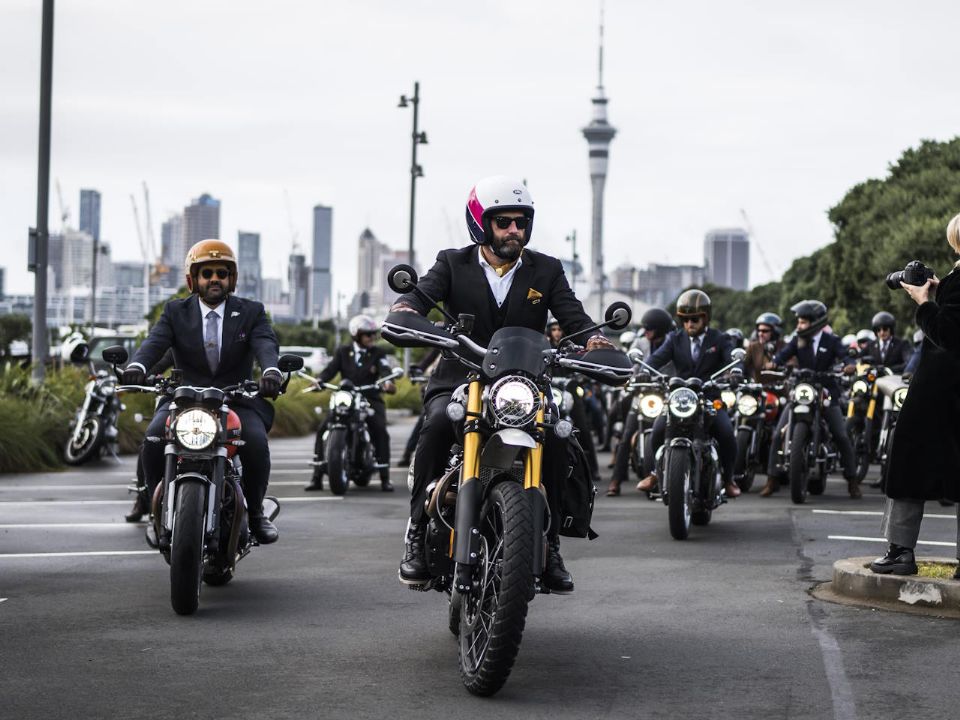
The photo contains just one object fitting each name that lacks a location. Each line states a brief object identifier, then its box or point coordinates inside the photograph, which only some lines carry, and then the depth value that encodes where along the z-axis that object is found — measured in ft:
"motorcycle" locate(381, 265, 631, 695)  19.33
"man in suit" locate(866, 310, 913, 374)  63.00
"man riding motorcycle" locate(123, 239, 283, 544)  28.53
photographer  26.43
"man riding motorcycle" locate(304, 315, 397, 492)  55.36
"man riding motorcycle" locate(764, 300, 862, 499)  50.37
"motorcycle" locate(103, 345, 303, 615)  25.57
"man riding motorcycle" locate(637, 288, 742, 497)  42.83
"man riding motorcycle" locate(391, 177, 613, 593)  22.34
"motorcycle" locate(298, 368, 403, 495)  52.47
